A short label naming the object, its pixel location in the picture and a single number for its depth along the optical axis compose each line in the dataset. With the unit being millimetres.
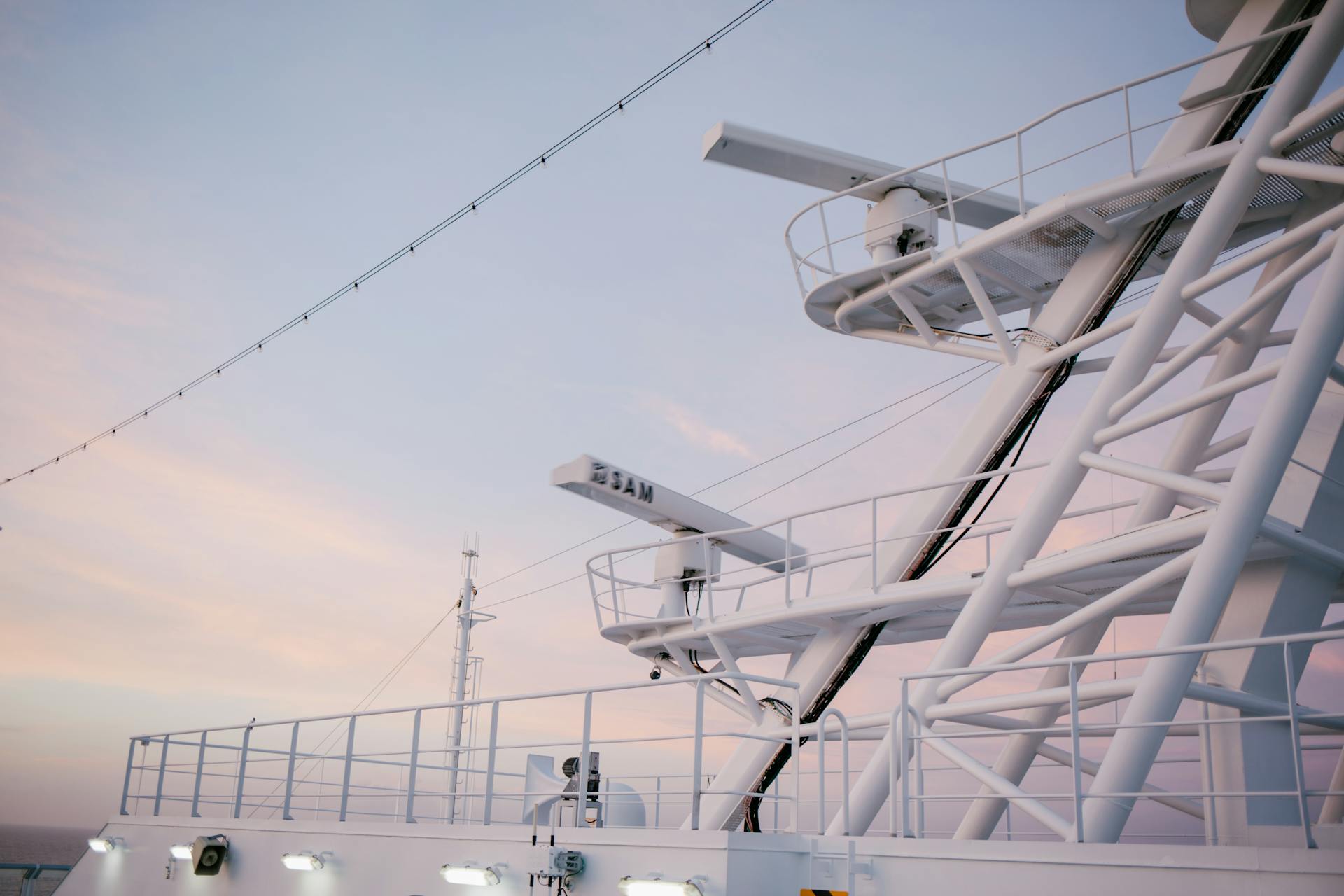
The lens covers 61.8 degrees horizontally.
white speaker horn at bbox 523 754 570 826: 14289
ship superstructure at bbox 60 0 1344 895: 8648
